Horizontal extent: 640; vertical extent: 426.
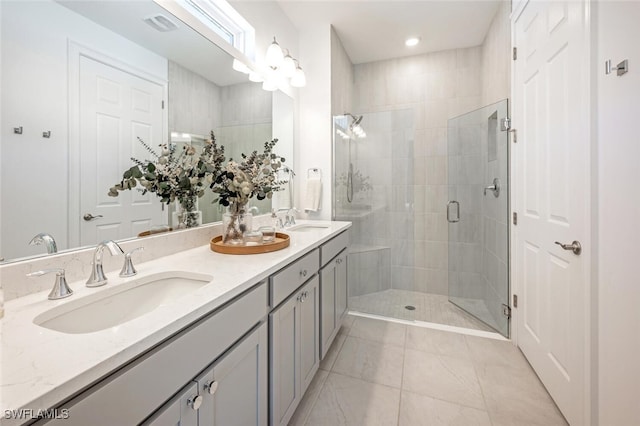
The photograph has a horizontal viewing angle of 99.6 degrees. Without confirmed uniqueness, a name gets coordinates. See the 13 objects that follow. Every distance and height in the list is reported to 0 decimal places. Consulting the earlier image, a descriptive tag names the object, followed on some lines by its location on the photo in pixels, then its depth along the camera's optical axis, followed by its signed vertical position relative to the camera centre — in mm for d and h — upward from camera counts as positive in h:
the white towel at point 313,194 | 2578 +152
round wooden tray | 1310 -186
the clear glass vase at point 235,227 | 1438 -91
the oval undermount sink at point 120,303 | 759 -304
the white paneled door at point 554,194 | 1233 +87
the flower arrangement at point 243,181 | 1366 +155
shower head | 2873 +878
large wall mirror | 821 +384
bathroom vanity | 484 -336
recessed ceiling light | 2820 +1795
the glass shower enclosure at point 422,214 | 2510 -44
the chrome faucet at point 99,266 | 890 -187
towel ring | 2629 +370
